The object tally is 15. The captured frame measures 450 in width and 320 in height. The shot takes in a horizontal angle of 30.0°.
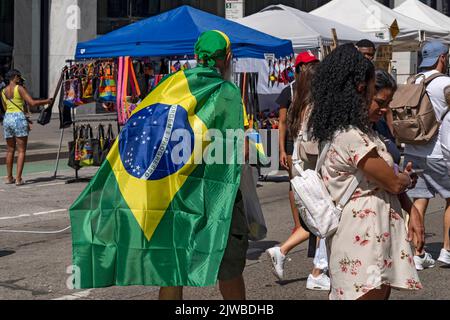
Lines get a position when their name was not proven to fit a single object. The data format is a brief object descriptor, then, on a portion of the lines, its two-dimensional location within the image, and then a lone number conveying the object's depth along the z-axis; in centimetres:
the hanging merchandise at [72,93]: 1250
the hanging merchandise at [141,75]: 1198
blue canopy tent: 1131
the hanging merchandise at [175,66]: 1206
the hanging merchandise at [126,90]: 1177
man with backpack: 709
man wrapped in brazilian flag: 429
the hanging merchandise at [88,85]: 1250
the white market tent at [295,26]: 1508
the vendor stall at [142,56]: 1147
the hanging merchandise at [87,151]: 1245
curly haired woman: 393
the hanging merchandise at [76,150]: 1254
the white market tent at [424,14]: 2272
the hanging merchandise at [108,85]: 1235
